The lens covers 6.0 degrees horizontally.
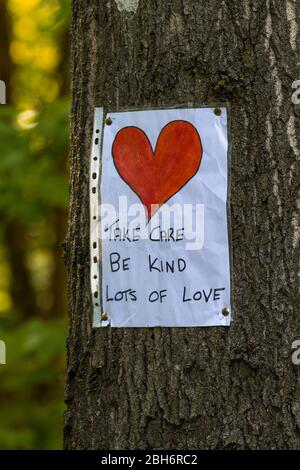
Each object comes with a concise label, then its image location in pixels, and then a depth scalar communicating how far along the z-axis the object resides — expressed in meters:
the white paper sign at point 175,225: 3.91
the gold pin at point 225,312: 3.90
